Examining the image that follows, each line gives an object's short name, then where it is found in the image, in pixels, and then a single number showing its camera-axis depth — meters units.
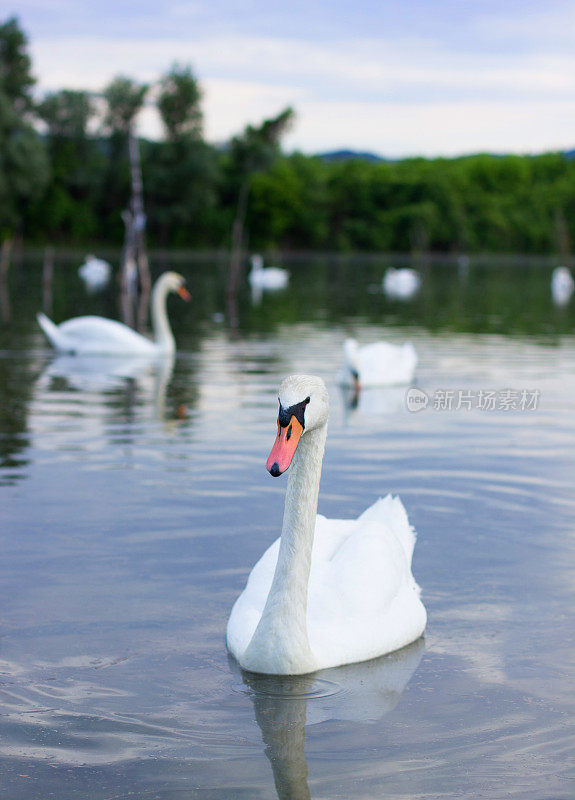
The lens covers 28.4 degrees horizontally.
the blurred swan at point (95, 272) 49.91
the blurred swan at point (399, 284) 45.66
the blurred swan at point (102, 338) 18.48
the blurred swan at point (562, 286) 45.47
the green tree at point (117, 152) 84.12
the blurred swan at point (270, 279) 46.78
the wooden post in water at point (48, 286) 33.41
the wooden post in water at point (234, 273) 34.84
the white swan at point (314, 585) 5.00
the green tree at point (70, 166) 84.56
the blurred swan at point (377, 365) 15.31
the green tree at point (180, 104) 85.06
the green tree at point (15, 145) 67.25
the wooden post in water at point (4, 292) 26.49
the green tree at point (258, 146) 88.38
